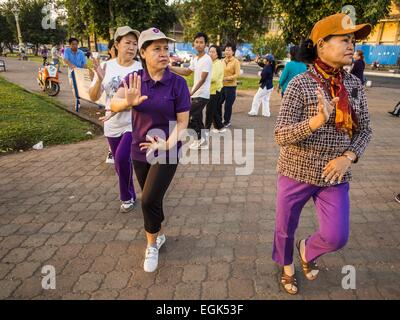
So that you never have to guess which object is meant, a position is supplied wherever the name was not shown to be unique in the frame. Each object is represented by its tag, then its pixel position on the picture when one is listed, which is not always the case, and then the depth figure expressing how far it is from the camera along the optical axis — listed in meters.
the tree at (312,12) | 12.58
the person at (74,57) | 9.37
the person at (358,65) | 10.15
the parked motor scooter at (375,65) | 35.88
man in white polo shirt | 5.79
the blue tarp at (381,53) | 37.88
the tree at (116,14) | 12.35
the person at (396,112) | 10.67
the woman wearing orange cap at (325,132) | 2.21
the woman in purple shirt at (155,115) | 2.73
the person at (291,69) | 6.93
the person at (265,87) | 9.34
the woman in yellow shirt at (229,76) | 7.72
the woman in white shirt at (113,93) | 3.79
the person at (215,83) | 6.63
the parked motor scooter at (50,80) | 12.35
